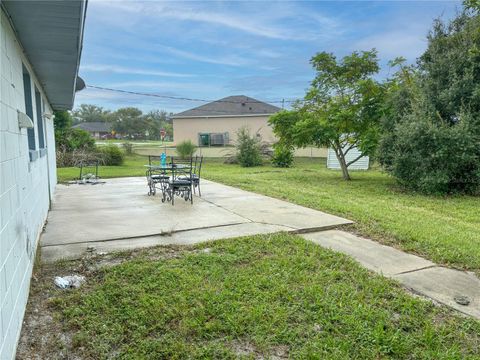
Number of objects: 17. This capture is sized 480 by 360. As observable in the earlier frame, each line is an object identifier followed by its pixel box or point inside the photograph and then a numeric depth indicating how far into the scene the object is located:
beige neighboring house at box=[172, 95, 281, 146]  25.55
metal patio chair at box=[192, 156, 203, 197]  7.63
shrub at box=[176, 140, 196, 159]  20.52
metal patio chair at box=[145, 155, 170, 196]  7.89
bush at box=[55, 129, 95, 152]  17.77
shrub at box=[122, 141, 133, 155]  23.27
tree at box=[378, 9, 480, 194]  8.15
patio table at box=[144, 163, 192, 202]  7.31
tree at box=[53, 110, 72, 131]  17.92
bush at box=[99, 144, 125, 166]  18.09
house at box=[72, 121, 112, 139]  59.52
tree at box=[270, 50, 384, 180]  10.81
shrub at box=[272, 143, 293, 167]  18.02
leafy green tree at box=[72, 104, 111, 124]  69.62
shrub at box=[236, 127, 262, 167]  18.81
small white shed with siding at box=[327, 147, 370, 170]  17.03
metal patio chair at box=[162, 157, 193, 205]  6.94
